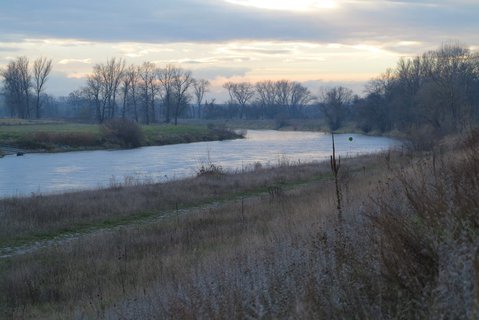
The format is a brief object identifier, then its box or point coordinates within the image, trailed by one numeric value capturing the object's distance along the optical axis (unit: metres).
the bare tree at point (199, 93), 159.88
